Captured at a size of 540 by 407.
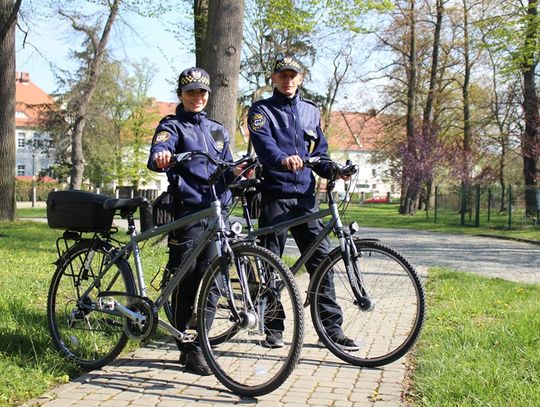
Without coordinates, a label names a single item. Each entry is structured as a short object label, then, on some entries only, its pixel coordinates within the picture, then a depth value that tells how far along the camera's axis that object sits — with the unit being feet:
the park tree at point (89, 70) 92.73
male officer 16.40
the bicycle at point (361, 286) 15.24
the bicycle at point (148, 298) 13.65
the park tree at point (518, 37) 68.54
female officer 15.61
